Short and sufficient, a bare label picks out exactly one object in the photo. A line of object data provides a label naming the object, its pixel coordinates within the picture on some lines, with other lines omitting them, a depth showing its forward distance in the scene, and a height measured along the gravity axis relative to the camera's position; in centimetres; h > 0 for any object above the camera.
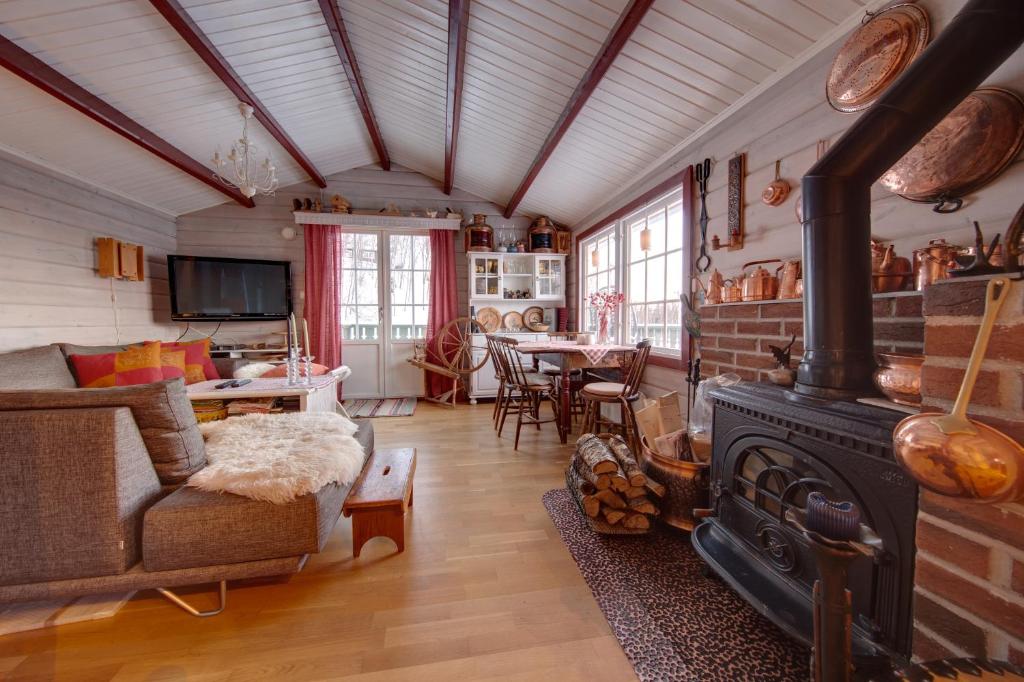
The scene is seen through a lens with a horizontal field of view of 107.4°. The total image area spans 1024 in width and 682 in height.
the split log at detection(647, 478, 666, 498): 183 -80
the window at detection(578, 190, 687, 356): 289 +48
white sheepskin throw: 140 -55
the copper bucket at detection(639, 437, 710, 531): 174 -78
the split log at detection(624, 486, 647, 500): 183 -82
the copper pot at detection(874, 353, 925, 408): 98 -15
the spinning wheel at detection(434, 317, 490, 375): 482 -25
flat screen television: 416 +48
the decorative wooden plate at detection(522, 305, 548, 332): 513 +13
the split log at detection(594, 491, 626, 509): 184 -85
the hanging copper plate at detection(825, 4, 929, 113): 128 +97
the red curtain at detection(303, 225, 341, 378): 476 +47
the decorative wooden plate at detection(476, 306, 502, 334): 505 +10
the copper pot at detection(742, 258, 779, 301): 179 +18
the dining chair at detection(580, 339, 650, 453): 262 -51
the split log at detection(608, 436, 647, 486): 185 -72
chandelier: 272 +125
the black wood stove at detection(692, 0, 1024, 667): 87 -28
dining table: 296 -26
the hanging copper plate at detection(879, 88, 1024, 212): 109 +52
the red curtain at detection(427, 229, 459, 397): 499 +50
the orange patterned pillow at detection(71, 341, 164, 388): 292 -29
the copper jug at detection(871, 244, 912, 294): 132 +17
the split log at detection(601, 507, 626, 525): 182 -92
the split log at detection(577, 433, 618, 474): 187 -69
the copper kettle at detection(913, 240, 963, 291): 112 +18
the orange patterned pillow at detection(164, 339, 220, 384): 354 -30
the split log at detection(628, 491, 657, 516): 181 -88
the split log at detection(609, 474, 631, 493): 183 -77
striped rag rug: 429 -96
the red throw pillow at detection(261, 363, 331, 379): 347 -40
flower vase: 361 -3
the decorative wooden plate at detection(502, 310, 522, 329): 514 +9
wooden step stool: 162 -78
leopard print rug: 115 -104
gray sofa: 120 -61
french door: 502 +28
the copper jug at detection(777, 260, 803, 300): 167 +20
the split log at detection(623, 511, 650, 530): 181 -95
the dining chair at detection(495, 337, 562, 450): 317 -51
